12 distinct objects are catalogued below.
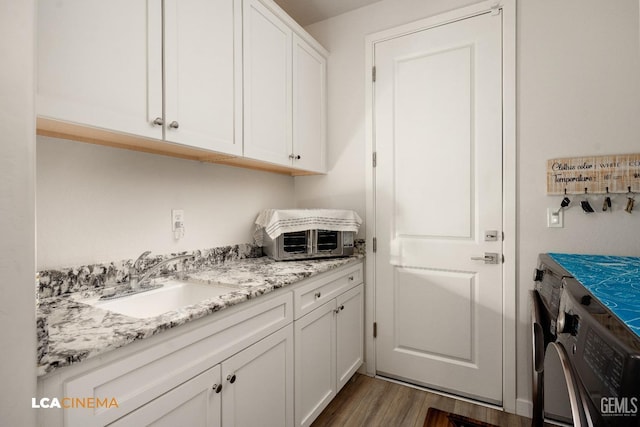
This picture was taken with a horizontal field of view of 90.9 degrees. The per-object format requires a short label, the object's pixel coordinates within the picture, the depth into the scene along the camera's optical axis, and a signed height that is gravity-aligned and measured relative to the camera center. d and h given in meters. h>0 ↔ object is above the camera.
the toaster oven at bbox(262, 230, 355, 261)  1.88 -0.21
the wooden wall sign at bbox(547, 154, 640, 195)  1.54 +0.18
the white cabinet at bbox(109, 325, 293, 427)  0.89 -0.62
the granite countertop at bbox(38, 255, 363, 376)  0.70 -0.31
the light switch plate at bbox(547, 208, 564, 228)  1.69 -0.04
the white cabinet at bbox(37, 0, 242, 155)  0.92 +0.50
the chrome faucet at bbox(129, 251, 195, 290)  1.31 -0.27
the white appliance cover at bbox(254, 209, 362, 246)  1.86 -0.06
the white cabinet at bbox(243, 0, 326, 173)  1.60 +0.70
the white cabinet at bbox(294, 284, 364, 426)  1.54 -0.79
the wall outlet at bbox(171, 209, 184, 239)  1.58 -0.06
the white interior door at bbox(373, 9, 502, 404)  1.87 +0.03
